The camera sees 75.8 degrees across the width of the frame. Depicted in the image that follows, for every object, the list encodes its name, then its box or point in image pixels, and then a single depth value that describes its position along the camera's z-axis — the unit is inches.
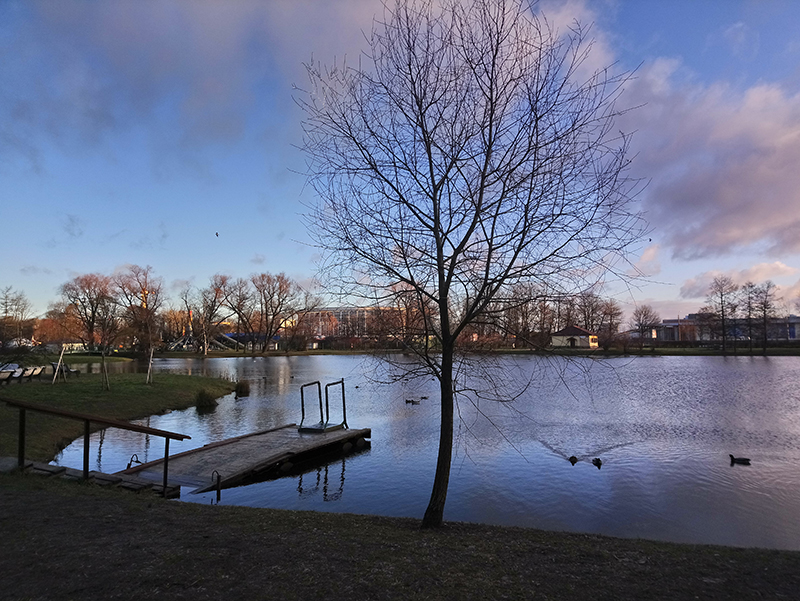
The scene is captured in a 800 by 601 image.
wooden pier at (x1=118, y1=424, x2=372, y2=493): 422.4
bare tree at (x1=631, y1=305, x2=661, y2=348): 3309.5
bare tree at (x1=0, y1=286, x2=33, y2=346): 846.8
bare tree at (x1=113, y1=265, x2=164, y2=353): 2645.9
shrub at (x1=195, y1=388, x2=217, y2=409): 954.7
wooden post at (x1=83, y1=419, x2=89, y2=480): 327.9
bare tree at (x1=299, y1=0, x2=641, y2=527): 246.2
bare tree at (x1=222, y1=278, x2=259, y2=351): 3307.1
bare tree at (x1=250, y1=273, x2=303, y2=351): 3282.5
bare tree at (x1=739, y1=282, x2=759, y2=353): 2689.5
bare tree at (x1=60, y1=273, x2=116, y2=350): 2679.6
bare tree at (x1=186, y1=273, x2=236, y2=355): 3245.6
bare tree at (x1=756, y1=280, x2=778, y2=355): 2659.9
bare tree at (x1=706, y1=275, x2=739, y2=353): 2768.2
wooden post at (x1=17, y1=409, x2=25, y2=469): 322.3
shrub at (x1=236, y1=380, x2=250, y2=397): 1158.3
